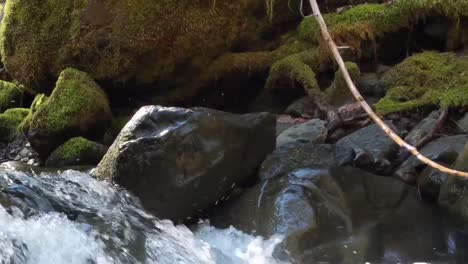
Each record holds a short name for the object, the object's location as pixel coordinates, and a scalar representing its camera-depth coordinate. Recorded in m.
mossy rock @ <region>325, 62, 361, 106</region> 5.99
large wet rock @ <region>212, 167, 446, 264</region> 3.70
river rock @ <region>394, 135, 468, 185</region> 4.14
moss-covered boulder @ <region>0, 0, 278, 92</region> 6.33
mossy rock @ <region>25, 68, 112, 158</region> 5.95
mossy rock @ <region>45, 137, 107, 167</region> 5.62
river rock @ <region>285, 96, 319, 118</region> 6.11
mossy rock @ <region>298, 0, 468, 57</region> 6.26
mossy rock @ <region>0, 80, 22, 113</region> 8.43
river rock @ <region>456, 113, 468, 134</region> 4.64
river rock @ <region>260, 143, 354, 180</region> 4.45
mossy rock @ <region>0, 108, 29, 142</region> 7.46
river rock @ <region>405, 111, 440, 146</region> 4.58
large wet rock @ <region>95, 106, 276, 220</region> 4.15
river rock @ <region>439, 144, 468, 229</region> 3.70
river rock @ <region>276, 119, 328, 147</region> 5.11
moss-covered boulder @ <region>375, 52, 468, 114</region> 5.13
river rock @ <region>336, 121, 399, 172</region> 4.46
